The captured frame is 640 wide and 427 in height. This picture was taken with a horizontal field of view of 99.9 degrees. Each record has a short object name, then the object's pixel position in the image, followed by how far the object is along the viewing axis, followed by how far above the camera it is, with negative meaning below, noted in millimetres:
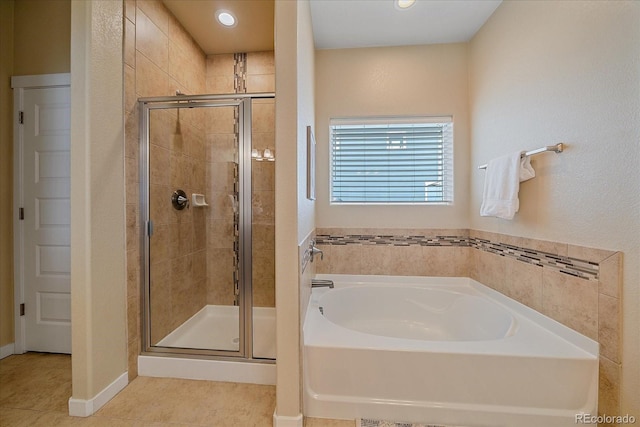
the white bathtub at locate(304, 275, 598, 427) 1301 -837
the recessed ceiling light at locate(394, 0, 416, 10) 1909 +1489
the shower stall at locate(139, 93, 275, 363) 1867 -111
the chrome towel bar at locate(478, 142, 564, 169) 1474 +345
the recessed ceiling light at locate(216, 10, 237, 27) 2134 +1574
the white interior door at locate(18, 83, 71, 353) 2035 +12
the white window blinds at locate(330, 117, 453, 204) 2473 +474
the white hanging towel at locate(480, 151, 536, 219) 1682 +187
